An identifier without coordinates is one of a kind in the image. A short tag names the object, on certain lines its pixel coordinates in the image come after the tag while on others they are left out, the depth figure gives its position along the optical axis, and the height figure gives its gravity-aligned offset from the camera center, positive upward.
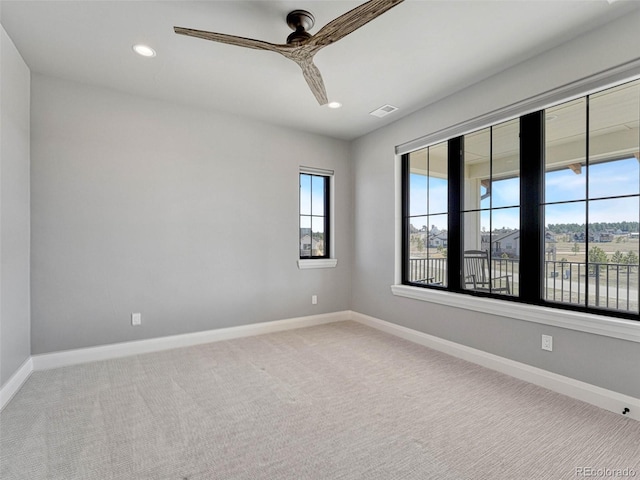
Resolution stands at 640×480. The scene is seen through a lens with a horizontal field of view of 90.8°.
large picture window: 2.32 +0.27
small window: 4.39 +0.31
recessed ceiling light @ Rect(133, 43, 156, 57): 2.40 +1.45
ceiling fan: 1.68 +1.21
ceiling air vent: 3.49 +1.44
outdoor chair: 2.91 -0.37
